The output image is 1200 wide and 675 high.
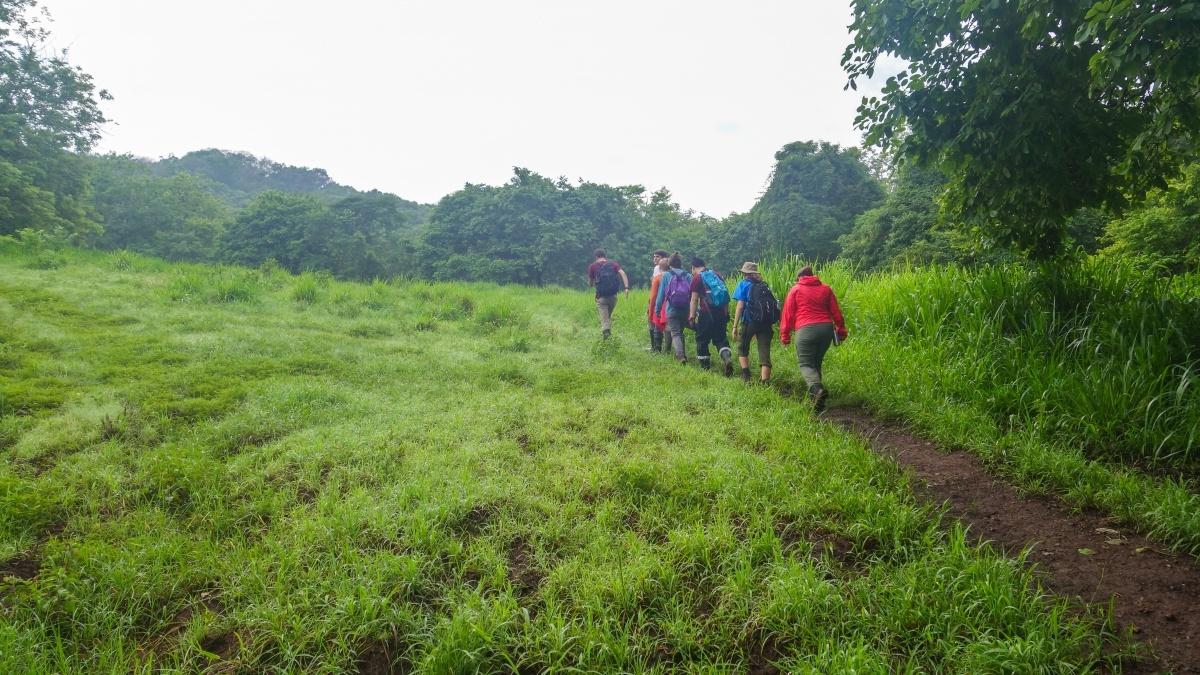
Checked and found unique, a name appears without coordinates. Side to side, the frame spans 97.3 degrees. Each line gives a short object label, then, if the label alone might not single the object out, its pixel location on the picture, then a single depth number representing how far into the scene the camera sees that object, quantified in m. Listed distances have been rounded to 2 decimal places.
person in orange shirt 9.28
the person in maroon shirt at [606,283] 10.66
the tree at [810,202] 31.72
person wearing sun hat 7.04
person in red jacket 6.10
